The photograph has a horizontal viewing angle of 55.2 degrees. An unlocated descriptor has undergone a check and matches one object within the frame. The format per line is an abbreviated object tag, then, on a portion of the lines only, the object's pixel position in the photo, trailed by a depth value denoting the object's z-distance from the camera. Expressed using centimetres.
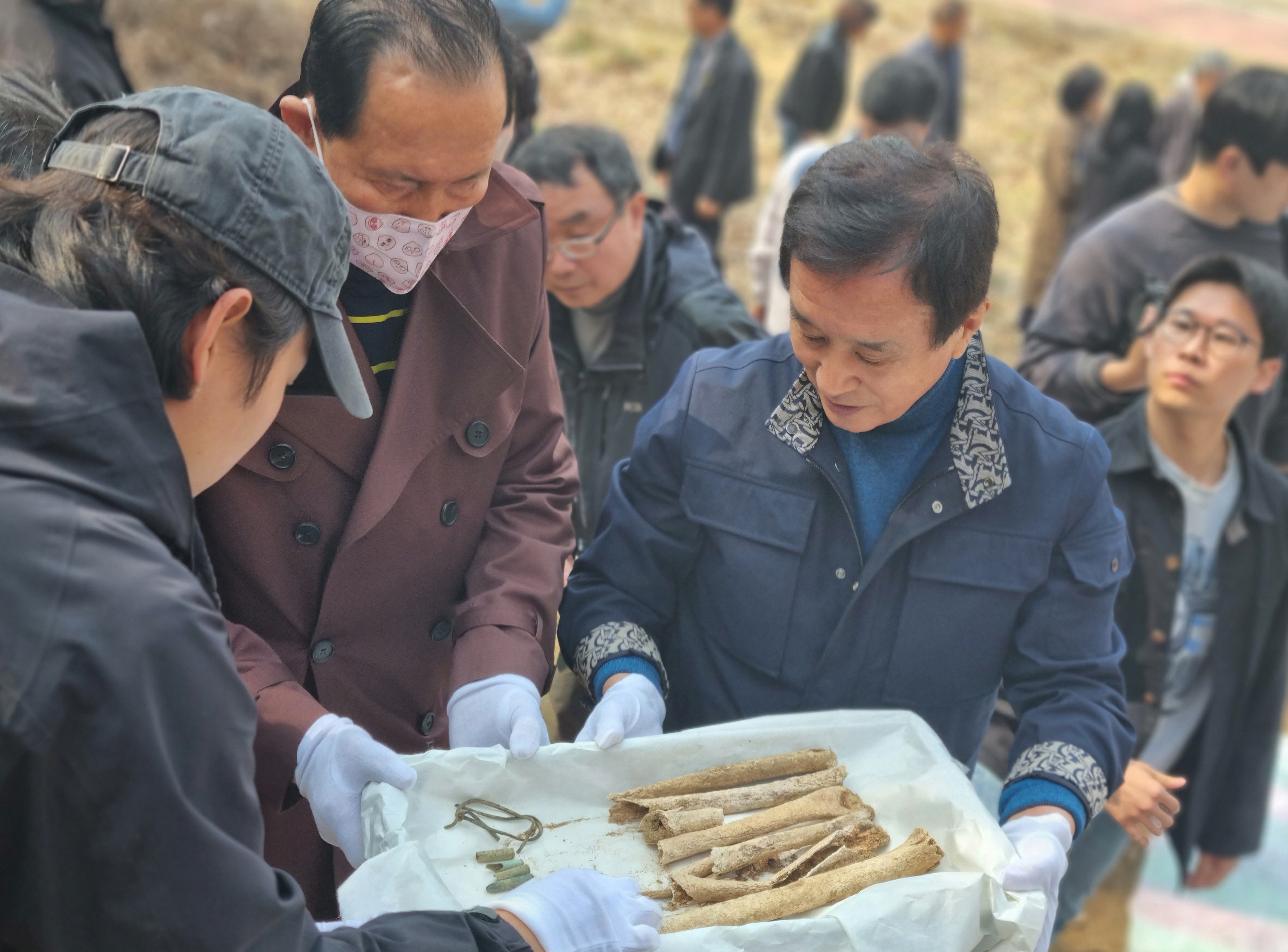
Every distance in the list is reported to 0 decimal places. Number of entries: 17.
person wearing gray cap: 109
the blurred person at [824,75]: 826
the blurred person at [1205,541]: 301
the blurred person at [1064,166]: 791
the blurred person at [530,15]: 617
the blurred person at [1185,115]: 830
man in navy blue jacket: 180
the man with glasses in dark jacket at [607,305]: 302
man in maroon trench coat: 179
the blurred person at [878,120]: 455
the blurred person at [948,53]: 898
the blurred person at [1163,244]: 354
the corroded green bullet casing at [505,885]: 168
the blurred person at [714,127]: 745
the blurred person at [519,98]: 259
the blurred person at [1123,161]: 761
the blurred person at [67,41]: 372
